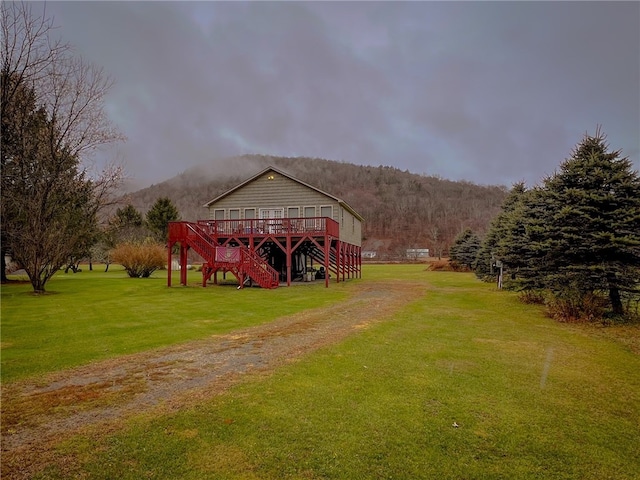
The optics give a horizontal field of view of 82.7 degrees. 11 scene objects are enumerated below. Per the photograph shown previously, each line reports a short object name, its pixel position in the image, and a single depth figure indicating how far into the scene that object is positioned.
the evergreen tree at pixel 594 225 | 11.32
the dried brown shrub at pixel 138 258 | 30.27
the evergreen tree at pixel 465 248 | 41.23
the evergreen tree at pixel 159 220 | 57.41
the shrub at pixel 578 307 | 11.87
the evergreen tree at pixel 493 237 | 25.03
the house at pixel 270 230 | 21.34
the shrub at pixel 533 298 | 16.16
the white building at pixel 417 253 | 86.82
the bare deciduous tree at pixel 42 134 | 17.12
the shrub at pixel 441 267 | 44.22
